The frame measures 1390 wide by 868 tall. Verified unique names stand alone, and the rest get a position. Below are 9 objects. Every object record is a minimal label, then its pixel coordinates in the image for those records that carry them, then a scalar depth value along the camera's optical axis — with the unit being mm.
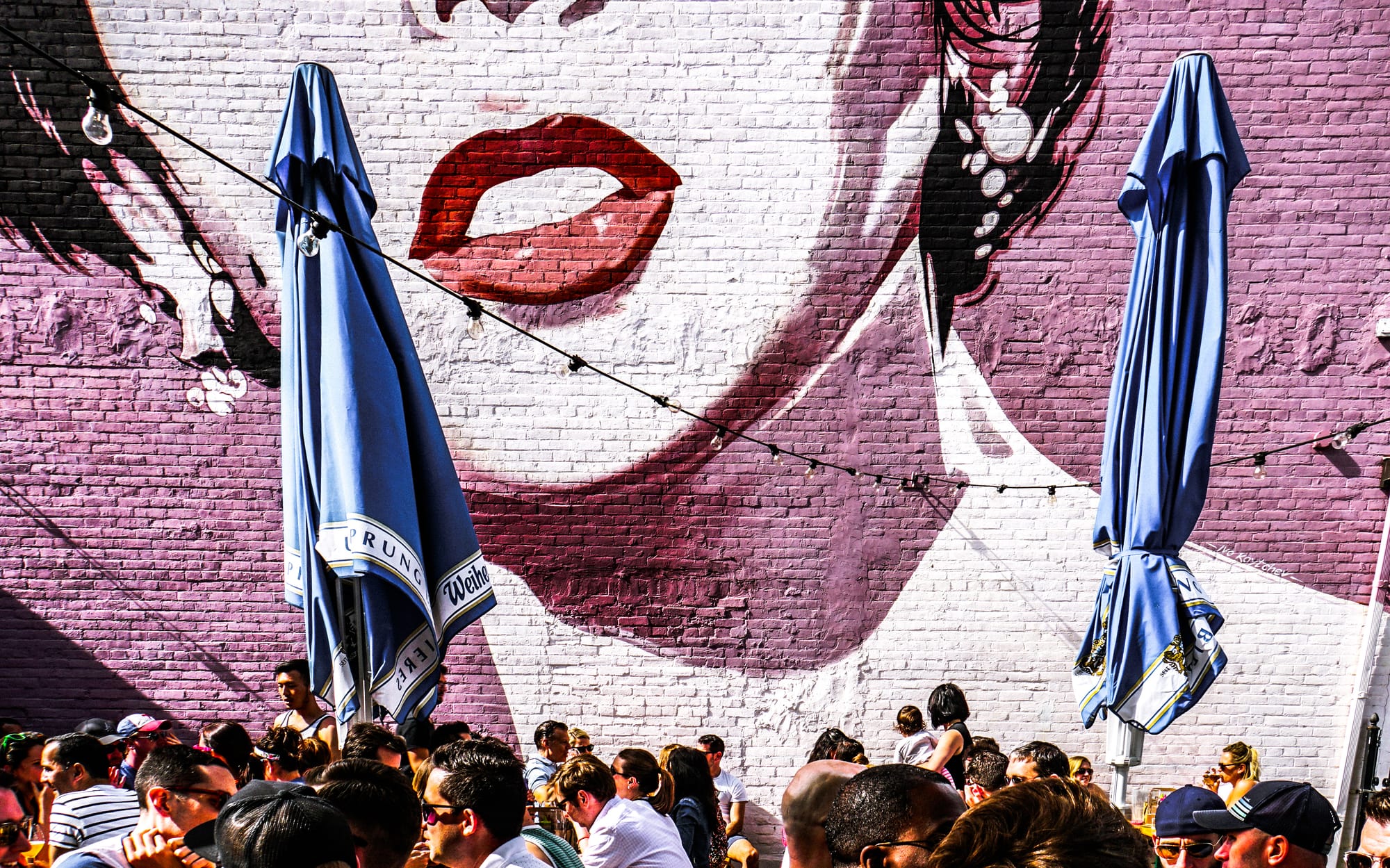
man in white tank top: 6082
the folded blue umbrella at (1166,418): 5062
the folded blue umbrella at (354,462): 4250
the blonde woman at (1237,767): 5539
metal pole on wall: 7129
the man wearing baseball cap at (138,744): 5230
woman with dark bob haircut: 6191
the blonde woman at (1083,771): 5816
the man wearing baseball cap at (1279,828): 3031
